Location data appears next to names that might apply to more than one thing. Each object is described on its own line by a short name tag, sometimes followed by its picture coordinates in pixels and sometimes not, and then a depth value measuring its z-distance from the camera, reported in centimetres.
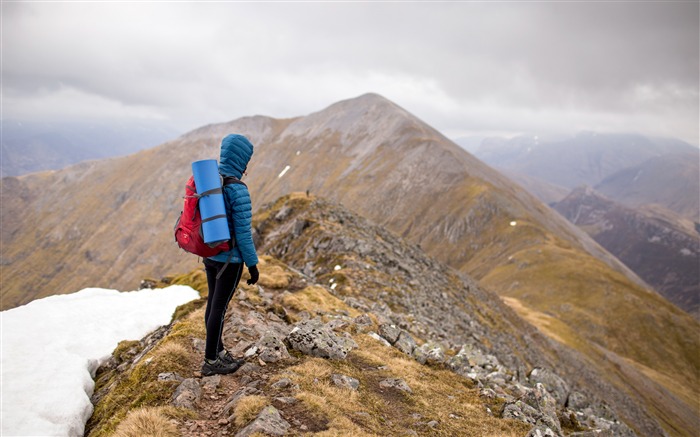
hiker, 907
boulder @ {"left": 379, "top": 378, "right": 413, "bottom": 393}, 1130
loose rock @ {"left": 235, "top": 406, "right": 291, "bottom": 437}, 735
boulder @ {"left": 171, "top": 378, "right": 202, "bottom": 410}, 835
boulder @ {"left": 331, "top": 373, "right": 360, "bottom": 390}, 1026
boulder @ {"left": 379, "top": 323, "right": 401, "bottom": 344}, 1728
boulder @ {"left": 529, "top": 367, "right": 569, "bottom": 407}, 2080
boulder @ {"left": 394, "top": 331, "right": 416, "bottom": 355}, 1680
